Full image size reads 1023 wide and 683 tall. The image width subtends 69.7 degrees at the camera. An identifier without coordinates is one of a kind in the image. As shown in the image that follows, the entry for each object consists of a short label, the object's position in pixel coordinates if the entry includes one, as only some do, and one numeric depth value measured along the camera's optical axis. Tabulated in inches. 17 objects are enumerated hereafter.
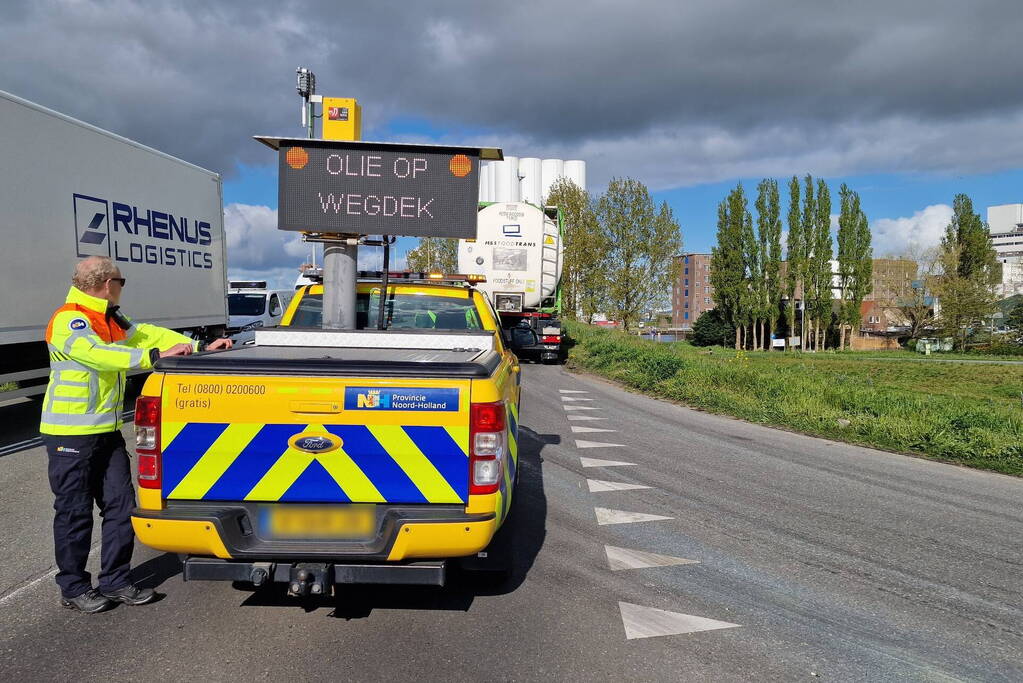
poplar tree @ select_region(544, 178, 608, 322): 1576.0
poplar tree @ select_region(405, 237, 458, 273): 1911.9
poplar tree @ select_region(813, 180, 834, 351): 2426.2
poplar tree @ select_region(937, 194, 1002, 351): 2190.0
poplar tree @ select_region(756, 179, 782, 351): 2423.7
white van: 732.7
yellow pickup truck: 135.4
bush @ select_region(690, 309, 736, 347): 3134.8
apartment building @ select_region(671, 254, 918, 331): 2487.7
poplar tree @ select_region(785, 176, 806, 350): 2432.3
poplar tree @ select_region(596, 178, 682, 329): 1631.4
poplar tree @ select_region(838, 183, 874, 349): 2452.0
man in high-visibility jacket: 151.9
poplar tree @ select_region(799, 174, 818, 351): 2423.7
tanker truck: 787.4
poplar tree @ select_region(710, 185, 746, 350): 2437.3
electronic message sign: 234.4
